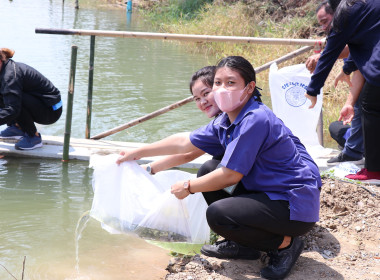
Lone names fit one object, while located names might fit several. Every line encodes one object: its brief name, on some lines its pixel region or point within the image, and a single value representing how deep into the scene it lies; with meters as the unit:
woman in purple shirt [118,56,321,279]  2.32
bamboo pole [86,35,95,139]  4.68
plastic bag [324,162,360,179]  3.65
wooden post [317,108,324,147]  4.74
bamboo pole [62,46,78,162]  4.27
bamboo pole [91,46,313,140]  4.45
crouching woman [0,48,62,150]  4.21
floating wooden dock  4.44
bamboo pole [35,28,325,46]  4.29
